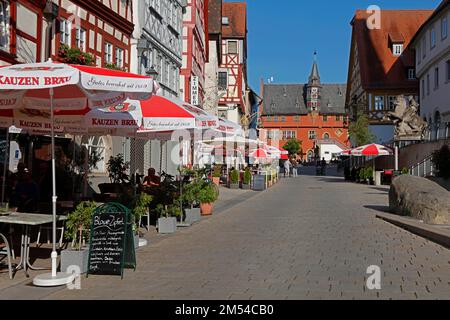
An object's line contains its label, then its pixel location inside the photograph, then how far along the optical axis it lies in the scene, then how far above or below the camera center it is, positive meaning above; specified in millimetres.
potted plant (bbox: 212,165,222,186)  30450 -268
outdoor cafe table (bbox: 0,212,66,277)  7434 -652
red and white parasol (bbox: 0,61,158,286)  7070 +1069
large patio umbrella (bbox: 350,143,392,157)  37125 +1142
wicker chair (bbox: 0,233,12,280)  7330 -1035
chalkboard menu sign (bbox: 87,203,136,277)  7668 -888
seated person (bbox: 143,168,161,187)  15739 -266
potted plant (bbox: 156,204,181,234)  12619 -1021
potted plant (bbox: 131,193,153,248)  10617 -680
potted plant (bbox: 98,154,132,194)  16750 -35
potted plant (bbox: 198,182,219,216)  15824 -724
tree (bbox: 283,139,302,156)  118062 +4421
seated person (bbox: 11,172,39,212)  10672 -474
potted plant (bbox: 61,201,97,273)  7906 -875
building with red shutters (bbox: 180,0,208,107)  35938 +7189
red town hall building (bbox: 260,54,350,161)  125125 +11254
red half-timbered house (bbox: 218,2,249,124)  61688 +10782
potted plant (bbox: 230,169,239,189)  33125 -555
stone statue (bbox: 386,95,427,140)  35500 +2689
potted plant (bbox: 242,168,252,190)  32656 -600
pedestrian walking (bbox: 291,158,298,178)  57000 -294
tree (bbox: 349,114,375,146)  48625 +2940
